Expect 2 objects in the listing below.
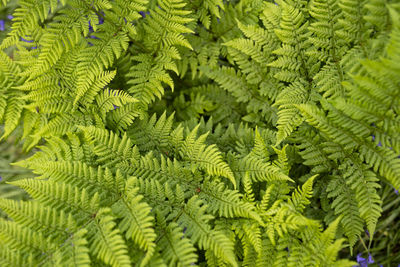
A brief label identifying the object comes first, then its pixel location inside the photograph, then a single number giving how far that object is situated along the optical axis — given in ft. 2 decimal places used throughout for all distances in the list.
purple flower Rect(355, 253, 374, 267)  4.41
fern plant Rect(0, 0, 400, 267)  3.88
